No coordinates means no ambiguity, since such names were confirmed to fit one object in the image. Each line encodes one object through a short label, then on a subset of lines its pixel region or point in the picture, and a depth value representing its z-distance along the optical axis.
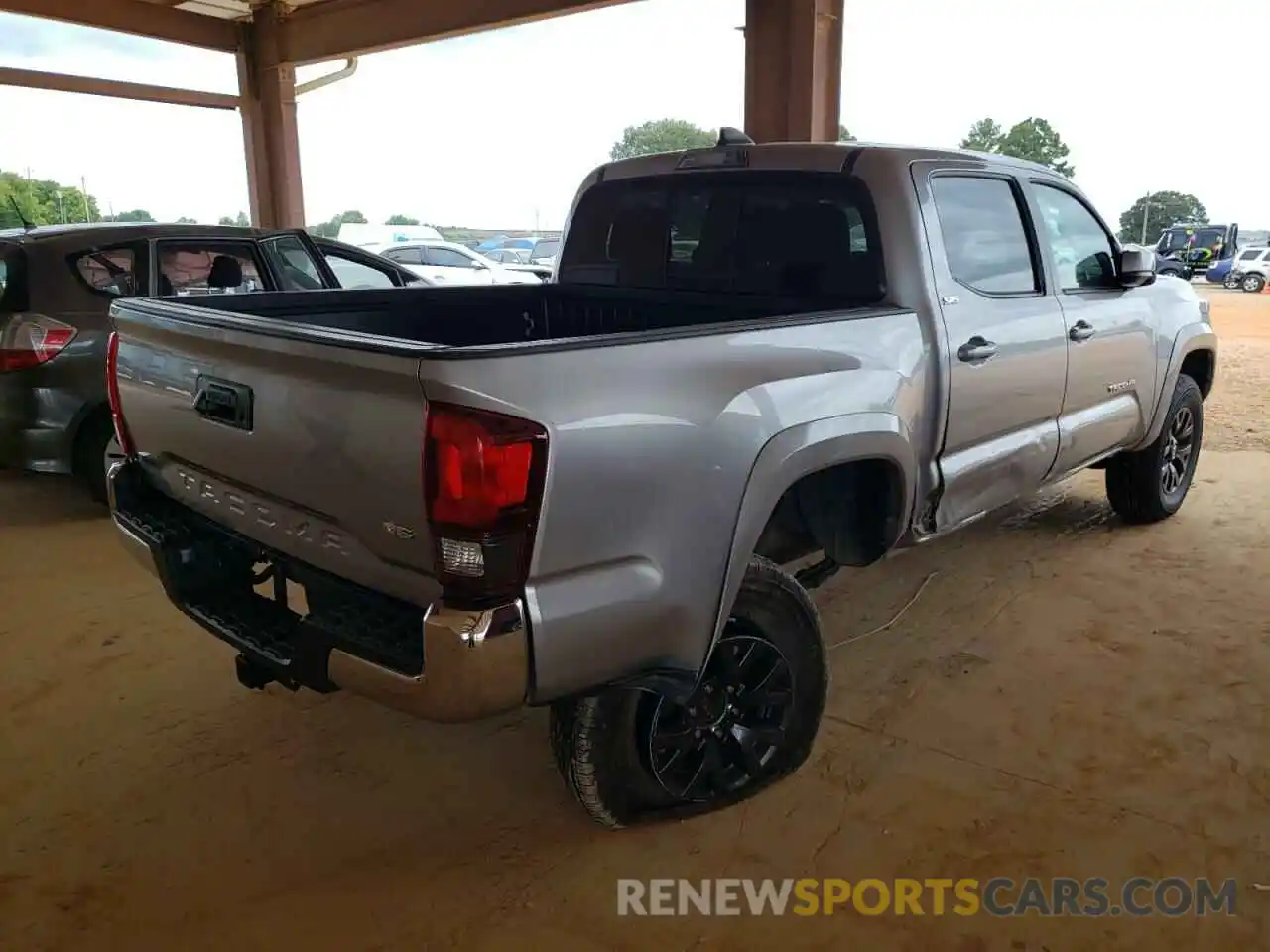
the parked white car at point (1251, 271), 27.33
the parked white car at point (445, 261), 14.97
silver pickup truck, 1.83
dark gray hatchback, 4.80
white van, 17.64
